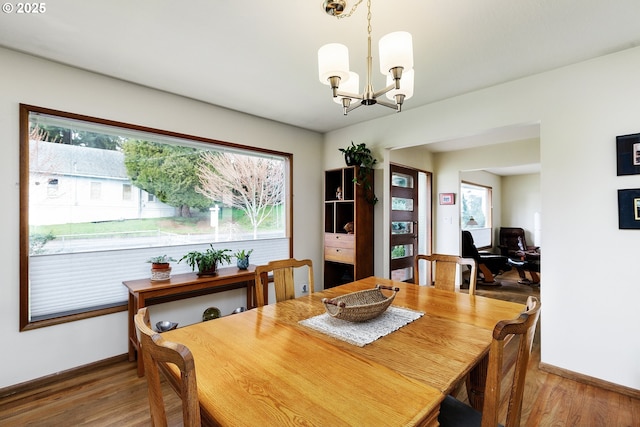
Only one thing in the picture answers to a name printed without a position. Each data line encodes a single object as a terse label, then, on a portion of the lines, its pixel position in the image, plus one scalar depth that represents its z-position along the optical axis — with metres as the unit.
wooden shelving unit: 3.58
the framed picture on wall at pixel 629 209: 2.09
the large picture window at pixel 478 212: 6.66
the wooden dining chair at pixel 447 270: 2.10
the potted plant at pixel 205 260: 2.84
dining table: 0.80
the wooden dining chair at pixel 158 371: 0.70
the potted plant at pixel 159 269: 2.66
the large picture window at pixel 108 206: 2.33
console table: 2.41
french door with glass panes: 4.59
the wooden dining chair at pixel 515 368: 0.84
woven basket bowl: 1.38
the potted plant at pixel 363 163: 3.60
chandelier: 1.35
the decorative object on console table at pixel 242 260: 3.14
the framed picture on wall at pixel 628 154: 2.09
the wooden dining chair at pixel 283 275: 2.02
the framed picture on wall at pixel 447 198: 5.20
